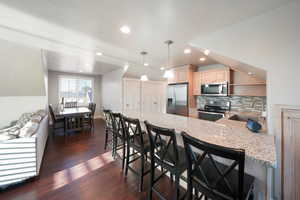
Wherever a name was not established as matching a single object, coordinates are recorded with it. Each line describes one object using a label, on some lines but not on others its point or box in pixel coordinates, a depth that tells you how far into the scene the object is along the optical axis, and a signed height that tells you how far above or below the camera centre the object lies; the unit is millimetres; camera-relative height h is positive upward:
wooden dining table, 3946 -717
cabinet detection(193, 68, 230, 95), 3478 +691
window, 5746 +541
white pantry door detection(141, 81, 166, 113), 5870 +155
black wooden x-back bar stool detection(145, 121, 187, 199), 1177 -697
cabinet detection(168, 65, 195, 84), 4127 +910
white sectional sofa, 1709 -861
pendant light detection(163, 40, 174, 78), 2456 +587
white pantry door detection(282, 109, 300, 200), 1298 -657
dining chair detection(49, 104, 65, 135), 3777 -687
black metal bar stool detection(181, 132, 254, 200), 736 -675
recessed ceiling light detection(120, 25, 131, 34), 1893 +1184
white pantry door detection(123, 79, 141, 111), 4973 +234
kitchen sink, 2912 -502
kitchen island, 898 -427
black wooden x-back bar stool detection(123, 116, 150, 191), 1622 -697
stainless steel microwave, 3449 +285
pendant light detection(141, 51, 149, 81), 3020 +1233
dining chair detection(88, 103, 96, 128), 4541 -384
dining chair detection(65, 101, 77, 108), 5554 -215
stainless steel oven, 3550 -552
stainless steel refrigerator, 4200 -16
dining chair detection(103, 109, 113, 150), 2742 -603
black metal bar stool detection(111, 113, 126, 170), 2043 -595
